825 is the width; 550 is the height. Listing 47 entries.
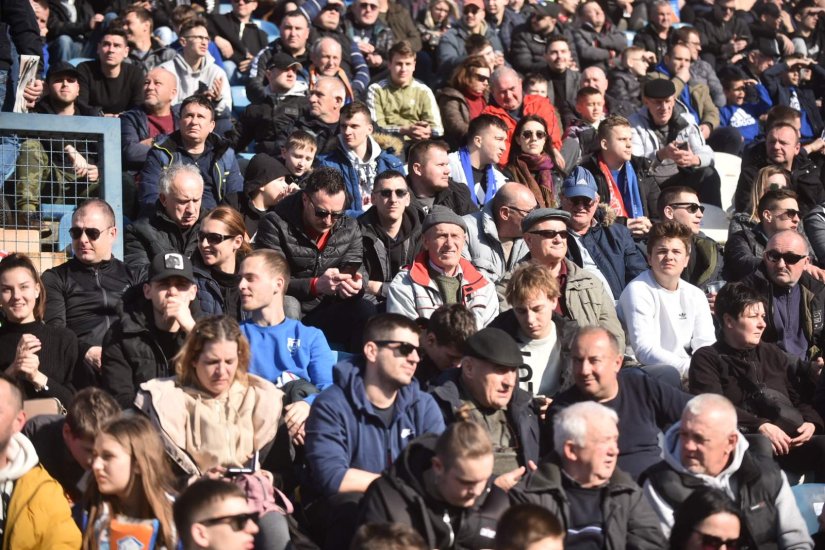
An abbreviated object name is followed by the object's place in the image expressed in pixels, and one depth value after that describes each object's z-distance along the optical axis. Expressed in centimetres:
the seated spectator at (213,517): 988
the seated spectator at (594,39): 2667
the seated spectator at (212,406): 1173
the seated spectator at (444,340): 1339
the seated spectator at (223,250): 1483
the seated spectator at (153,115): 1914
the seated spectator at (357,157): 1852
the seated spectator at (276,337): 1347
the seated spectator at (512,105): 2122
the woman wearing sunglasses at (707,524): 1079
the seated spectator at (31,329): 1336
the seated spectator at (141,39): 2206
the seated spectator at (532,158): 1941
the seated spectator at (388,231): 1652
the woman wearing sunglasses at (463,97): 2131
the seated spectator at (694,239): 1767
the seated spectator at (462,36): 2439
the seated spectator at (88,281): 1458
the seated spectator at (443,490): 1061
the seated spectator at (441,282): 1498
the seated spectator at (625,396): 1266
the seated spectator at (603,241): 1739
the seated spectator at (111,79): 2047
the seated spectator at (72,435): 1145
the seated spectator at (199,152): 1767
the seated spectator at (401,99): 2114
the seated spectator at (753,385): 1407
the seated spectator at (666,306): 1542
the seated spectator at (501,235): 1647
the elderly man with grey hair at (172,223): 1591
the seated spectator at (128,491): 1079
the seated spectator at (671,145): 2125
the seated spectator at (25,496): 1076
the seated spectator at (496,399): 1230
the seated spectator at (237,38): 2389
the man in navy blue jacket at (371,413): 1173
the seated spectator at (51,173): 1588
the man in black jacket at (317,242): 1559
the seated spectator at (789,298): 1619
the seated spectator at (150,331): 1287
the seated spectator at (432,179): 1783
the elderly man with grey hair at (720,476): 1187
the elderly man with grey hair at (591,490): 1123
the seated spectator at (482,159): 1905
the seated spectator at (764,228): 1802
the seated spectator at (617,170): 1967
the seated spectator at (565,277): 1511
